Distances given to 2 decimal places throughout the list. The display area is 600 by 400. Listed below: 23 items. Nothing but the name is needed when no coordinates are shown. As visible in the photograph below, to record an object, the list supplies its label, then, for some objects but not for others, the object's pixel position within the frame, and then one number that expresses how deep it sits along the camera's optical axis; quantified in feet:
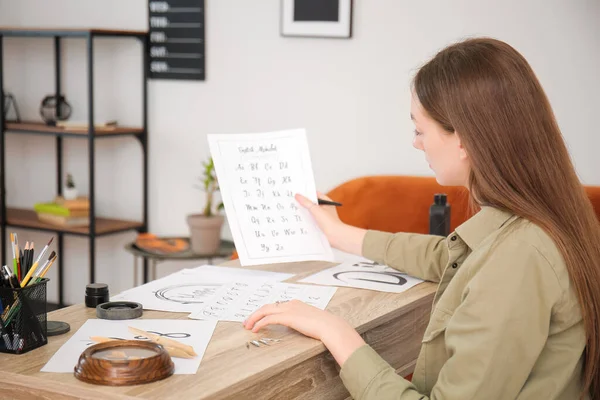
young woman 4.45
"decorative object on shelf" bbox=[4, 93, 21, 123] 14.41
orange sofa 10.83
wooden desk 4.27
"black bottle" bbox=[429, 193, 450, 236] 8.58
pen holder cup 4.75
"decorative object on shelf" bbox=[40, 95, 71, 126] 13.73
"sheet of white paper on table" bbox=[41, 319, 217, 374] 4.59
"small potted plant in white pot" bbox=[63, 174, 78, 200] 13.65
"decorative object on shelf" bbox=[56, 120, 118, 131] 13.12
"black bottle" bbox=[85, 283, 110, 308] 5.74
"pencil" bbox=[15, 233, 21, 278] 4.95
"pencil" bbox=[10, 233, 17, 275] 4.94
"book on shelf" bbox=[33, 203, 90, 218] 13.34
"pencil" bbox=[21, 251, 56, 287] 4.89
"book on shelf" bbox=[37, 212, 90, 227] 13.35
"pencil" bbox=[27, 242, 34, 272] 5.01
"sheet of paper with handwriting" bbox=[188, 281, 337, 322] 5.74
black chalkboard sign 12.96
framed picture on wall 11.59
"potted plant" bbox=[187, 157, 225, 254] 12.34
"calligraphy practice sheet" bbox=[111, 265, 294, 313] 5.95
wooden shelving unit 12.78
